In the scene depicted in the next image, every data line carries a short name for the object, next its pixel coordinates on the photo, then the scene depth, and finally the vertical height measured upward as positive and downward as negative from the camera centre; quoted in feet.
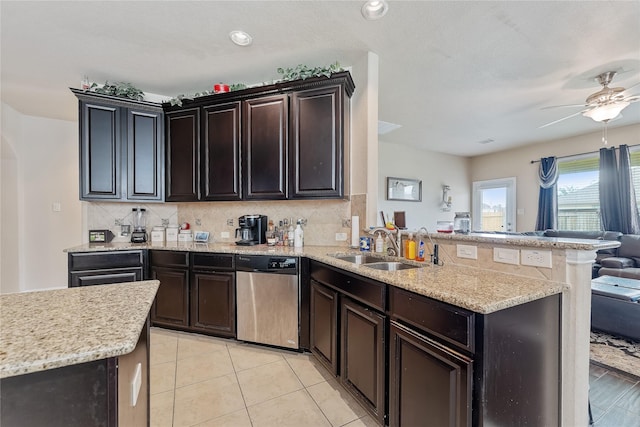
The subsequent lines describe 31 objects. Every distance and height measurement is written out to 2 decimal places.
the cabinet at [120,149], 9.82 +2.35
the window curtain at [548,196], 18.17 +0.99
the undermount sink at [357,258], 7.72 -1.33
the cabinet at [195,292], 8.71 -2.63
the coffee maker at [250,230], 9.78 -0.68
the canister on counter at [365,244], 8.02 -0.96
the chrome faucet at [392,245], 7.22 -0.90
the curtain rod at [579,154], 15.75 +3.53
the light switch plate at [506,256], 5.26 -0.88
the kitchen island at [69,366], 2.19 -1.33
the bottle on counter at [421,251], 6.62 -0.97
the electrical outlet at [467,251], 5.88 -0.89
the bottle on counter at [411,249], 6.81 -0.95
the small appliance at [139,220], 11.18 -0.33
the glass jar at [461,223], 6.67 -0.30
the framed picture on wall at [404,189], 19.11 +1.57
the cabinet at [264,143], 8.64 +2.38
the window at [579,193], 16.60 +1.10
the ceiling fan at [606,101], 9.52 +3.91
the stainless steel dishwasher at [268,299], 8.08 -2.66
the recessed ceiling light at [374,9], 6.46 +4.89
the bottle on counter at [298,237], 9.32 -0.90
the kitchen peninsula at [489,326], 3.65 -1.81
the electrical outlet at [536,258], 4.87 -0.86
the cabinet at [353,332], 5.12 -2.65
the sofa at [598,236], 13.77 -1.43
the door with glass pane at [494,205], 20.76 +0.47
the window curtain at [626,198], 14.82 +0.67
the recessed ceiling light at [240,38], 7.57 +4.92
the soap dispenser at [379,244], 7.72 -0.93
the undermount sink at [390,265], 6.76 -1.36
